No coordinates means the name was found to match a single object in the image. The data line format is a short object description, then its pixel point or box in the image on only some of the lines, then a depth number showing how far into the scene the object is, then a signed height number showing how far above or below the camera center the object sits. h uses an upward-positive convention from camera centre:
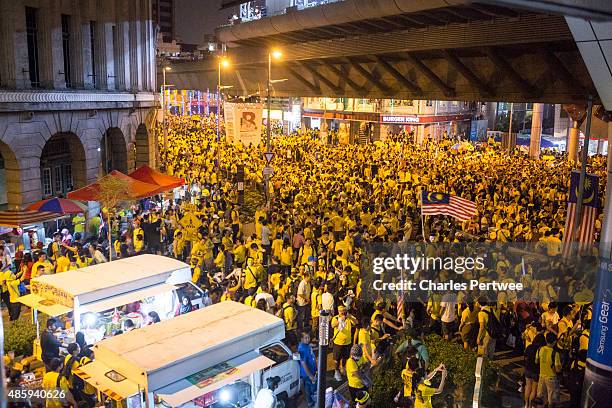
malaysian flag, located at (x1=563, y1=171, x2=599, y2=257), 14.25 -2.69
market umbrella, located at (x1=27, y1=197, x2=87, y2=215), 15.65 -2.80
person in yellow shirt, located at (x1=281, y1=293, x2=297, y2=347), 11.05 -4.03
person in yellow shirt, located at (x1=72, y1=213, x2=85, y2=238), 18.66 -3.90
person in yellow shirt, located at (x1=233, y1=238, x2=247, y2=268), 14.65 -3.75
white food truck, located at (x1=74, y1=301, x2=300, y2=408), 7.68 -3.63
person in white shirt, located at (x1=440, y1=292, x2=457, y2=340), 11.29 -4.03
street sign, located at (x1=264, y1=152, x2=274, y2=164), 22.67 -1.88
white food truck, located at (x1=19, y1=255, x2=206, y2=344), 10.60 -3.65
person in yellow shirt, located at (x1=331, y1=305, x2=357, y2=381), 10.48 -4.15
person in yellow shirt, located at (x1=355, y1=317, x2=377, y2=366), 9.79 -4.00
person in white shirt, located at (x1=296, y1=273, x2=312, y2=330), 12.03 -4.06
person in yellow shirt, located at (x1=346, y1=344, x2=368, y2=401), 8.89 -4.11
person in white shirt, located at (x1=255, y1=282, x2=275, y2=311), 11.38 -3.77
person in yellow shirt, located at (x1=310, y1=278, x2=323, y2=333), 11.60 -3.93
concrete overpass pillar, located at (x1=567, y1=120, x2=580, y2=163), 35.56 -2.11
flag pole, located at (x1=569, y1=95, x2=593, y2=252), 14.15 -1.81
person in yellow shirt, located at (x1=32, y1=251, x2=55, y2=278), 13.12 -3.77
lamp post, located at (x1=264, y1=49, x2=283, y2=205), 23.20 -0.29
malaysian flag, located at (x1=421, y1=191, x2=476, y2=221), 14.80 -2.45
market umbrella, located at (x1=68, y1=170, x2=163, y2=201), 16.81 -2.58
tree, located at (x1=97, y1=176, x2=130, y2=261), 16.72 -2.48
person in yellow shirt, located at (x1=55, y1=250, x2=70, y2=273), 13.71 -3.82
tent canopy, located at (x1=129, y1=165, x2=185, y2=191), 18.98 -2.41
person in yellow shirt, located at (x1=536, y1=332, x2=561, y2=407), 9.07 -4.03
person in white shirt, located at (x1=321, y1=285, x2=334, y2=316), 11.31 -3.80
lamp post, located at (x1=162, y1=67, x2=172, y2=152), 35.07 -1.14
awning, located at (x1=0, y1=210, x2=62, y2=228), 14.43 -2.89
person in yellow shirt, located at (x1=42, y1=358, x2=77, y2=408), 8.61 -4.25
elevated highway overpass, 14.63 +1.87
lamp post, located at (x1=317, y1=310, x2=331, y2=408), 7.13 -3.11
